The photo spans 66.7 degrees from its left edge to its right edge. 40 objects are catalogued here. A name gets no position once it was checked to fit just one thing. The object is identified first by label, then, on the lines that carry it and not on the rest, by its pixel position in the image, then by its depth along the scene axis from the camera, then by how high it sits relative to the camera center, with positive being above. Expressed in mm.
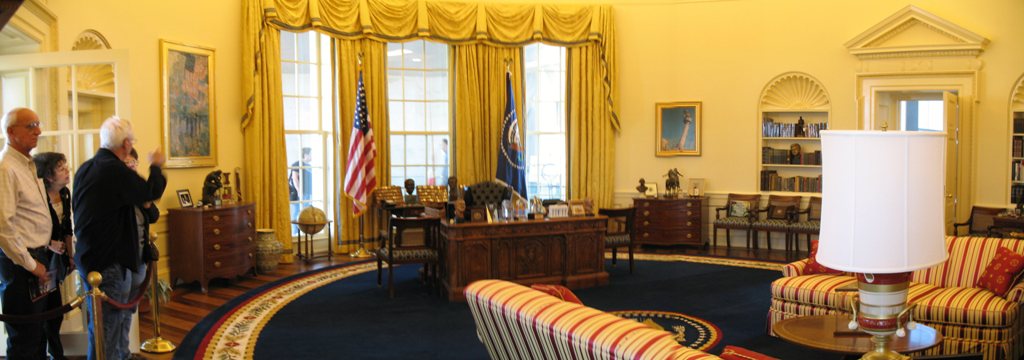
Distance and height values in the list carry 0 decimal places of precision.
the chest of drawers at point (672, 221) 9859 -785
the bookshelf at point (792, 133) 9828 +340
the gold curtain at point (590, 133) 10461 +359
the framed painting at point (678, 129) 10367 +408
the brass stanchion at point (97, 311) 3830 -759
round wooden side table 3842 -981
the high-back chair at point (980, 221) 8547 -682
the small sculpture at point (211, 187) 7656 -269
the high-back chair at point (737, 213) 9727 -691
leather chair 9312 -417
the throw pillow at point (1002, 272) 5078 -742
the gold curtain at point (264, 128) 8570 +363
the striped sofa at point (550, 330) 2592 -619
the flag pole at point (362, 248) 9430 -1095
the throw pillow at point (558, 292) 3611 -620
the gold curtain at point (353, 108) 9484 +644
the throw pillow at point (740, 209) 9906 -633
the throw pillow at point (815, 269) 5875 -830
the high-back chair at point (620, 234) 8164 -792
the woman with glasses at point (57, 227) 4273 -384
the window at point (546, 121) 10750 +541
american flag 9203 +31
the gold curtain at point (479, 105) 10172 +725
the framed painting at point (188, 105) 7613 +556
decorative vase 8273 -983
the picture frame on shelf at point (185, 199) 7582 -386
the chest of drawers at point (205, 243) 7285 -796
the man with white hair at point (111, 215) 4203 -301
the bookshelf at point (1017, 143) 8609 +181
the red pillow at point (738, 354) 2621 -663
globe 8961 -706
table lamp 2205 -142
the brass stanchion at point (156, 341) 5215 -1234
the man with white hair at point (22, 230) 3786 -354
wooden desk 7016 -873
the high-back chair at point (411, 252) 7148 -857
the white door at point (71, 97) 4871 +411
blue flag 10000 +59
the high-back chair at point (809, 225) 9172 -776
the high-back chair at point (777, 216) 9453 -699
